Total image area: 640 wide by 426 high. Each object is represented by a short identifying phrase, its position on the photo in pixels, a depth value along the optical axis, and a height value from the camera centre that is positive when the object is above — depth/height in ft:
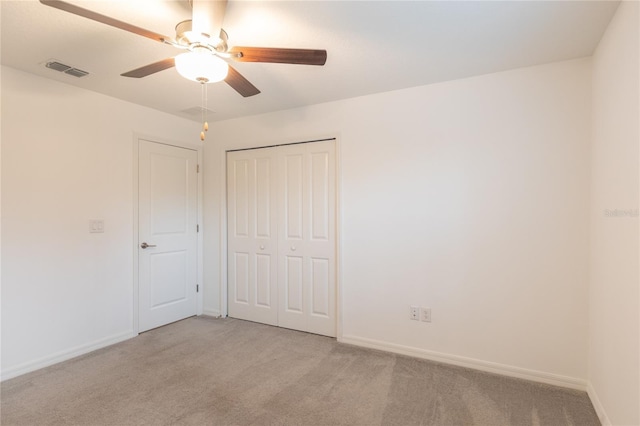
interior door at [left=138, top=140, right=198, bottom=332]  10.80 -0.79
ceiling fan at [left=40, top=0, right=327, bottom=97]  4.91 +2.79
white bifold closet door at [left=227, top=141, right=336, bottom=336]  10.47 -0.87
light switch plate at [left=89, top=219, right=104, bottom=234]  9.37 -0.43
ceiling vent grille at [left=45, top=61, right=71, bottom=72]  7.53 +3.65
